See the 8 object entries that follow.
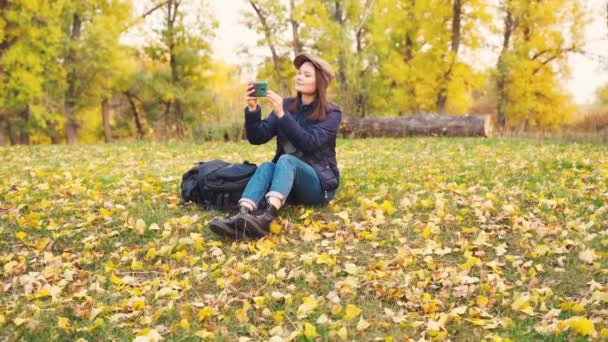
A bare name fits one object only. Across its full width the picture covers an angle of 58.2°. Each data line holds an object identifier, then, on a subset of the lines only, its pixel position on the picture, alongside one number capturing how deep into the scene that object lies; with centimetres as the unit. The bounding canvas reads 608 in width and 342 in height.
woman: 417
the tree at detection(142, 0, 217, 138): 2658
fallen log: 1426
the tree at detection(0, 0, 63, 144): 1839
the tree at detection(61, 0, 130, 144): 2197
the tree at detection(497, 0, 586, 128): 2173
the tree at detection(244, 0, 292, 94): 2536
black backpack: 473
